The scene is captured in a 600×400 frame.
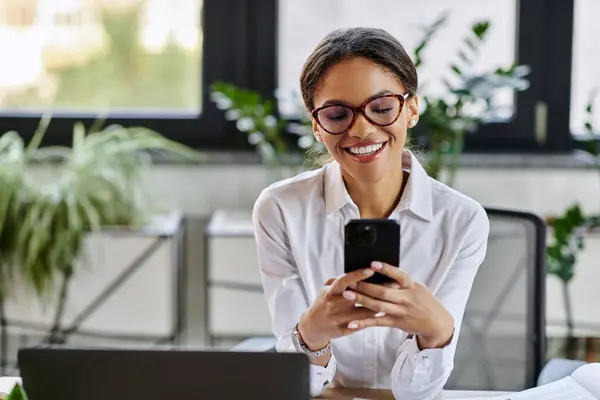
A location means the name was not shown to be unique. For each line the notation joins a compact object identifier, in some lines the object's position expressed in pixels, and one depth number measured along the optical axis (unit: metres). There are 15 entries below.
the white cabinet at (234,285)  2.90
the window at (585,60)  3.22
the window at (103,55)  3.25
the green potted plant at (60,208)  2.77
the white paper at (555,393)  1.38
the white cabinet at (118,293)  2.85
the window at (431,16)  3.21
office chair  1.78
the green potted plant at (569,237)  2.70
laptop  1.07
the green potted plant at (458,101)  2.76
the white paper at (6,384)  1.42
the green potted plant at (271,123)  2.90
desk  1.44
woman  1.36
